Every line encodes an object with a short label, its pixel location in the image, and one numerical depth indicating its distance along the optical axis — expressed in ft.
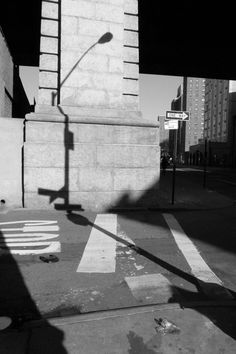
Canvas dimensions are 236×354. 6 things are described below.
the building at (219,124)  252.42
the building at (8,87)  42.60
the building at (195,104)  530.27
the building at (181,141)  472.73
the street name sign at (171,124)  38.11
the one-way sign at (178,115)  38.24
